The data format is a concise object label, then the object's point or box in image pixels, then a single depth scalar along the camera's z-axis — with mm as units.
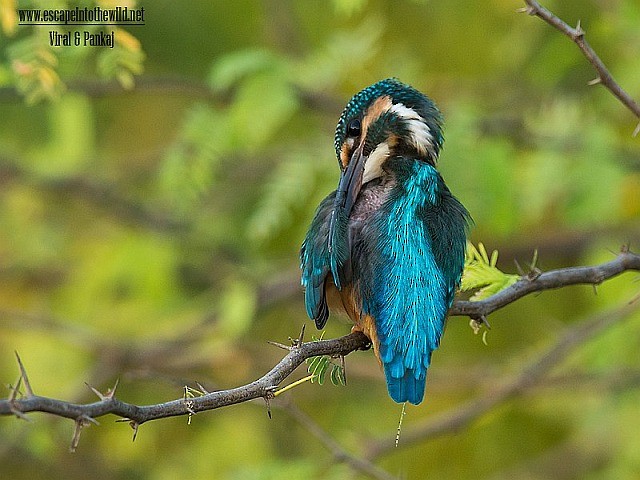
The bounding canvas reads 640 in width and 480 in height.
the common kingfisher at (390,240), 4617
